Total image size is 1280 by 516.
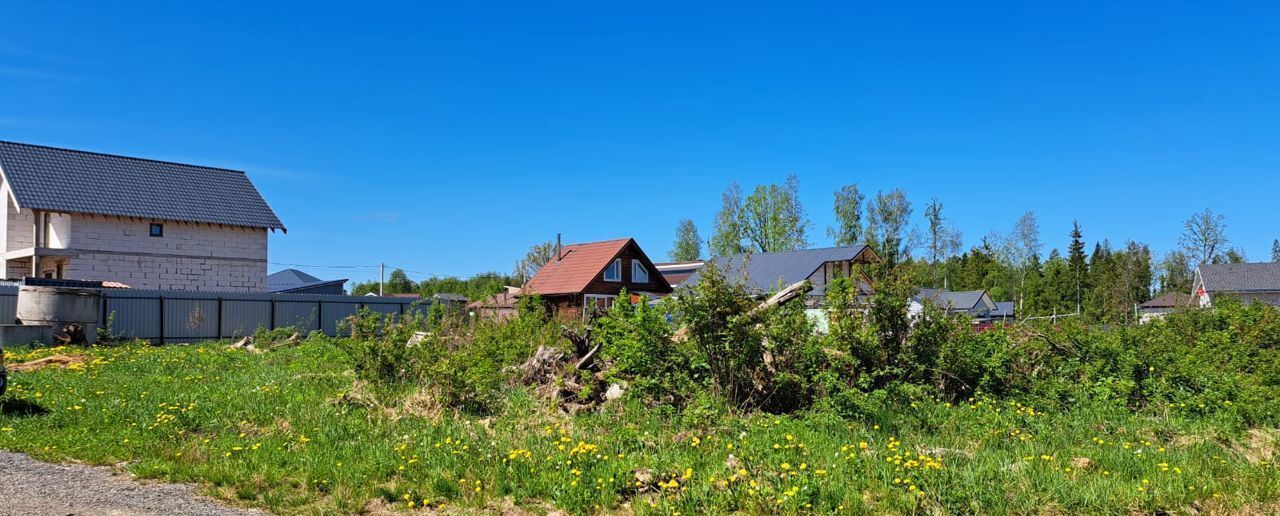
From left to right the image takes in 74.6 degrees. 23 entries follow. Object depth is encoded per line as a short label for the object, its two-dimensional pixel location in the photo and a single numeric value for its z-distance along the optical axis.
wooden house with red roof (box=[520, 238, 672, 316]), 45.00
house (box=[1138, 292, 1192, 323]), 63.97
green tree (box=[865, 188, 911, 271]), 70.19
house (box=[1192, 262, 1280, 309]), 63.00
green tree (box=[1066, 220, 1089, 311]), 71.25
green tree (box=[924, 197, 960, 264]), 76.75
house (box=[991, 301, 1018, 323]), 60.26
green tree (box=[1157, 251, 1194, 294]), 81.25
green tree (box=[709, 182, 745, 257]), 67.12
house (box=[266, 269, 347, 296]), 57.28
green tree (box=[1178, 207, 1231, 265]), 75.31
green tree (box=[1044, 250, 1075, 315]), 62.31
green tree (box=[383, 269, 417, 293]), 90.56
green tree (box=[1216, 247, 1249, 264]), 84.44
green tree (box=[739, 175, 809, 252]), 65.50
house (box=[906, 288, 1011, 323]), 57.56
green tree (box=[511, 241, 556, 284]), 64.25
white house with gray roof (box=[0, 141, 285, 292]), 33.28
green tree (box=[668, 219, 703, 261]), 78.44
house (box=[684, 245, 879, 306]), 47.22
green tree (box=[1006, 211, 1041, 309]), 77.94
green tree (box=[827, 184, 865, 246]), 69.50
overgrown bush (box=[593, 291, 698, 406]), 9.70
